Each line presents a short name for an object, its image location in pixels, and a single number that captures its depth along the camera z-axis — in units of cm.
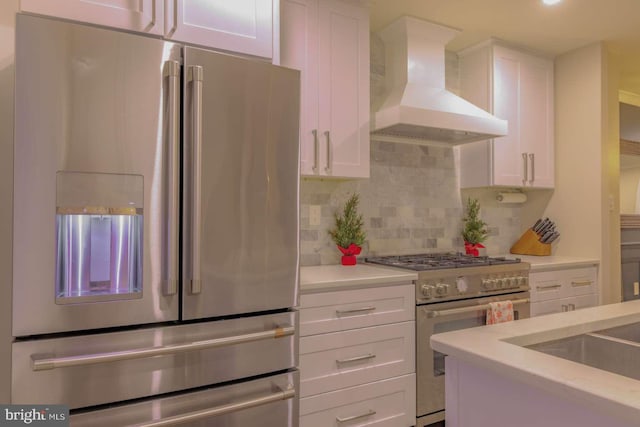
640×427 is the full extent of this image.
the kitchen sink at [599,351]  103
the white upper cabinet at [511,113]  317
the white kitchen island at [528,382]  73
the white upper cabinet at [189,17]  150
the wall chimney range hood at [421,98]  255
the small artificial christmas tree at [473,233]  317
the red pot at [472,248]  315
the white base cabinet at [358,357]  198
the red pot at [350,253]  266
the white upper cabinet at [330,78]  233
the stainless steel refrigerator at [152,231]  130
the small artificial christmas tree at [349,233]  267
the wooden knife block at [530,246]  339
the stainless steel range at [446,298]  229
